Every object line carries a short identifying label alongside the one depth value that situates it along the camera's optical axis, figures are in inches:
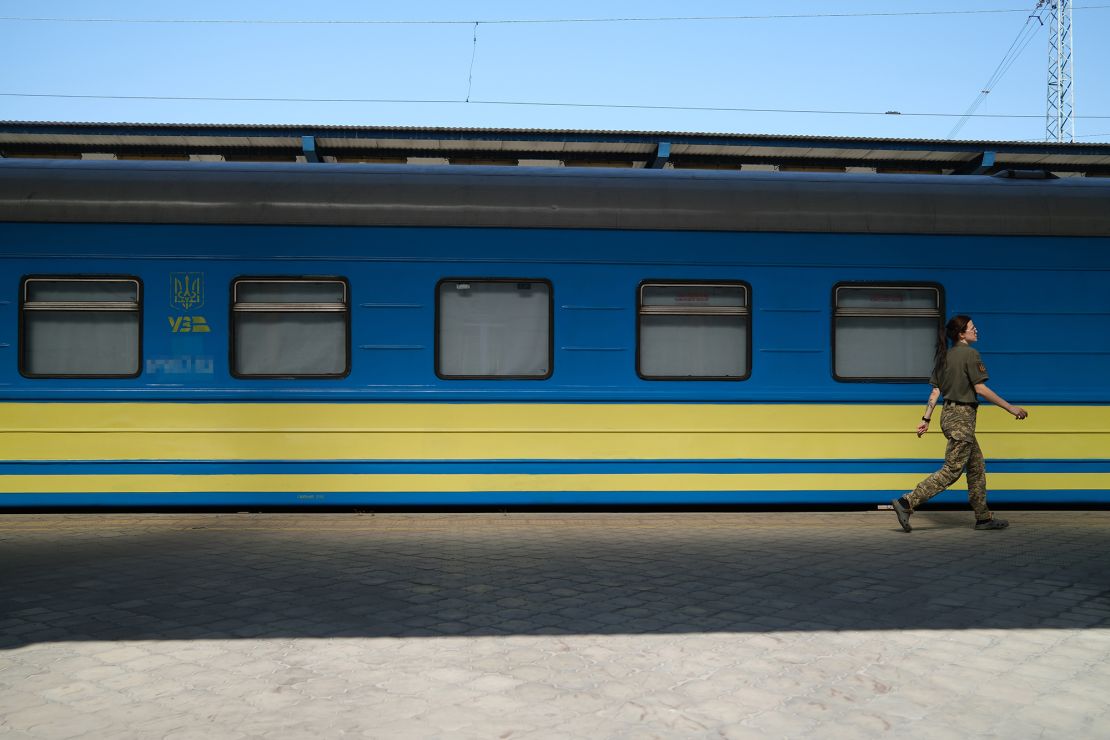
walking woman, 306.3
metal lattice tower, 1715.1
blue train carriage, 307.7
